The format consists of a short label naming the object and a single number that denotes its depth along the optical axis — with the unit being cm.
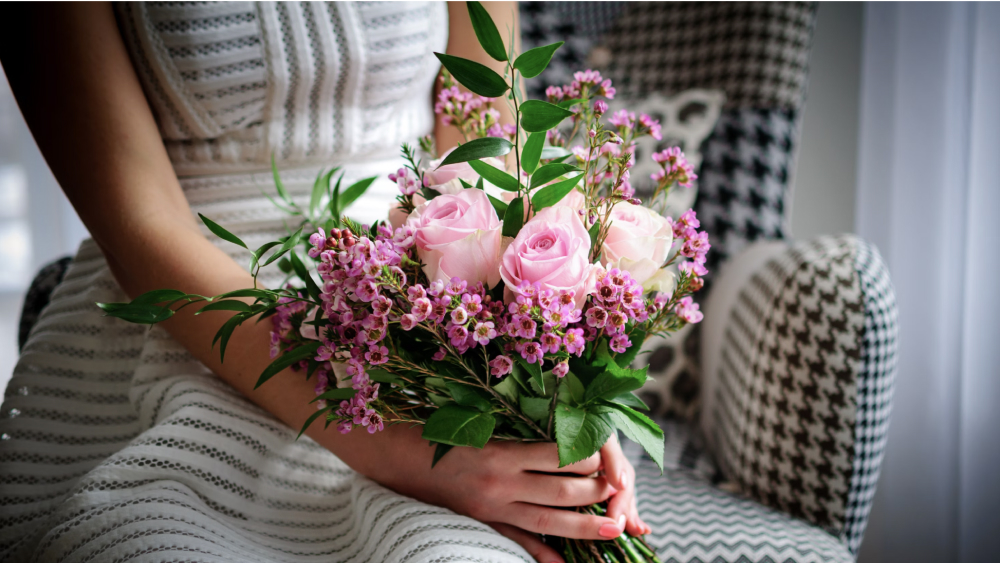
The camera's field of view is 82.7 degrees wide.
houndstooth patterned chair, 71
